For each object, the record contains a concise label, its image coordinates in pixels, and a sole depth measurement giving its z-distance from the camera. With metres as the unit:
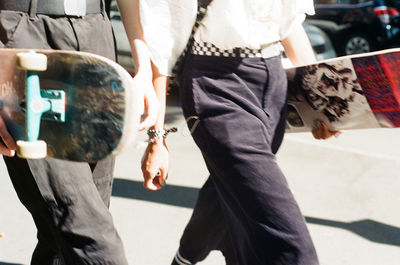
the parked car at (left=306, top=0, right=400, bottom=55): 11.01
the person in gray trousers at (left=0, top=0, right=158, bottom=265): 2.12
